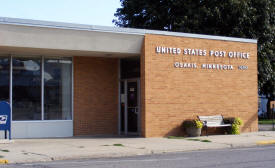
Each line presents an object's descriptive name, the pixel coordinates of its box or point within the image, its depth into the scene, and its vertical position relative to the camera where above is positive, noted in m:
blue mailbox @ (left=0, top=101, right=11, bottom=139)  16.02 -0.45
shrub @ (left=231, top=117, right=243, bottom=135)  20.25 -1.05
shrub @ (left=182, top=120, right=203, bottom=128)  19.12 -0.93
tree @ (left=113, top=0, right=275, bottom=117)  28.95 +5.46
